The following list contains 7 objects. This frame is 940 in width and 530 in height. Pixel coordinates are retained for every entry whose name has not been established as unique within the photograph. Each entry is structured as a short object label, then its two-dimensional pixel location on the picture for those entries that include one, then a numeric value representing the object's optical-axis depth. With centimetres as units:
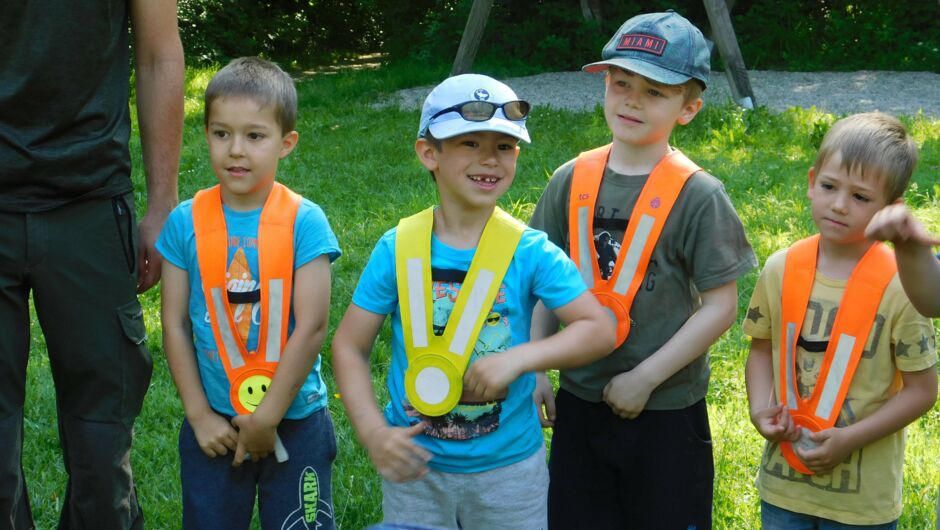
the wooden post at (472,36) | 1294
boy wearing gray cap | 312
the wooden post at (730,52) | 1114
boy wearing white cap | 278
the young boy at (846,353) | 292
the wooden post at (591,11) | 1833
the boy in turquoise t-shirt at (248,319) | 303
